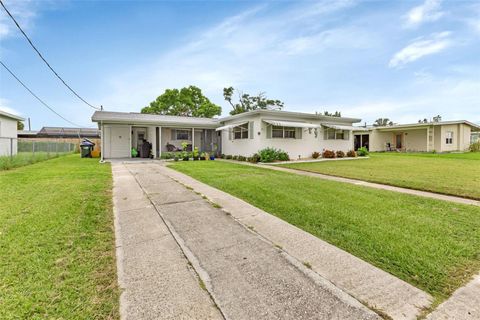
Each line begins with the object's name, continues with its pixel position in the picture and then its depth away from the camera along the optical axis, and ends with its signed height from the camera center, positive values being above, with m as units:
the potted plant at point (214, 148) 20.01 +0.60
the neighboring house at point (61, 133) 35.14 +3.58
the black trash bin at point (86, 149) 18.48 +0.43
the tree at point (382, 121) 52.33 +7.92
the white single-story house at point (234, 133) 15.59 +1.73
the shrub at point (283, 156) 15.63 -0.06
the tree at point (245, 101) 37.28 +8.78
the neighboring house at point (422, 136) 23.97 +2.22
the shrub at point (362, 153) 20.45 +0.23
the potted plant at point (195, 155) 16.36 -0.02
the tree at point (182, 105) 36.16 +7.91
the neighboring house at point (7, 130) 15.45 +1.78
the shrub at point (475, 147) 25.09 +0.99
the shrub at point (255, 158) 15.10 -0.19
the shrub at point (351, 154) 19.71 +0.13
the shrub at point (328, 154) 18.28 +0.11
